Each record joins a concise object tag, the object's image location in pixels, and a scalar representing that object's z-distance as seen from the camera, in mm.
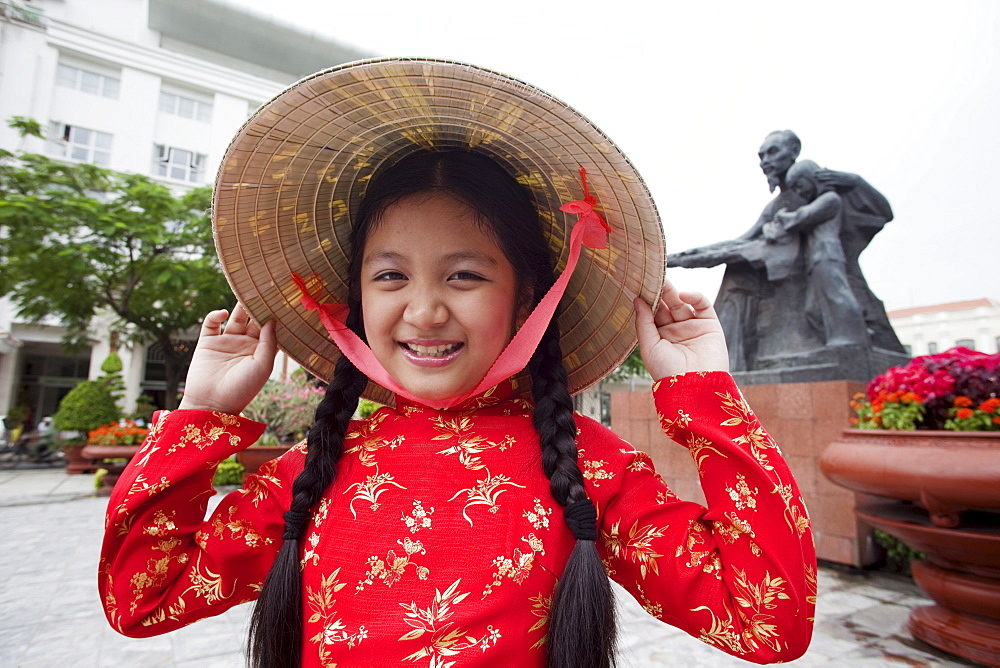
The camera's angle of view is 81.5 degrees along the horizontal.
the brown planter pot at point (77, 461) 10727
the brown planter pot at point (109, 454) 7965
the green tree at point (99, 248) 9180
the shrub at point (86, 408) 11312
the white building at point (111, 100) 16656
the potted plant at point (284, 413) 6913
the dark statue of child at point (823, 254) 4492
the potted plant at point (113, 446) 8047
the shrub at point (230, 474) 7363
